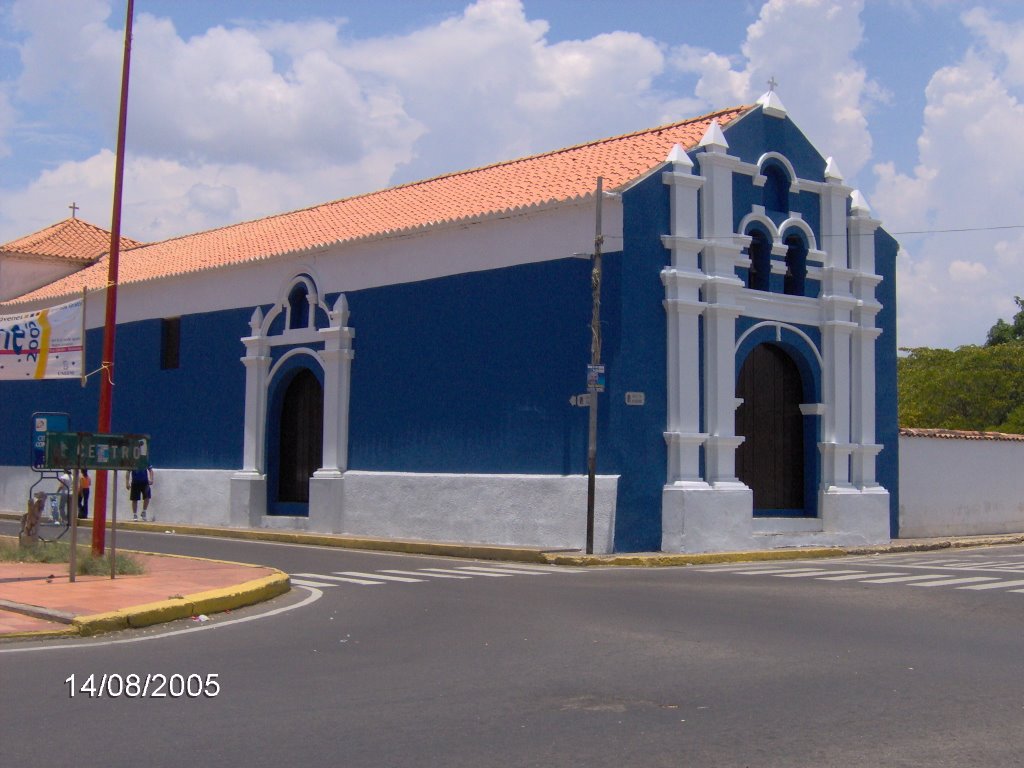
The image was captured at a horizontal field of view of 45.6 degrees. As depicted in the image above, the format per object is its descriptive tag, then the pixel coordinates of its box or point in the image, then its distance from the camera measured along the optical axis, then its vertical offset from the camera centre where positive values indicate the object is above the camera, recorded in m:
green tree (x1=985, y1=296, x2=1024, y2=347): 60.47 +7.12
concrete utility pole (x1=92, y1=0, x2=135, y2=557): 16.12 +1.93
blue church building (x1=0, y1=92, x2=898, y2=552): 21.14 +2.14
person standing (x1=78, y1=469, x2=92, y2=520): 27.81 -0.84
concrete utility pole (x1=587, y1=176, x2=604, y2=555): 20.11 +1.97
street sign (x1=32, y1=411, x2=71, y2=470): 28.56 +0.88
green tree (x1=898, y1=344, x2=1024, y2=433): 47.59 +3.31
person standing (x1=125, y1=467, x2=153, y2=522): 29.20 -0.56
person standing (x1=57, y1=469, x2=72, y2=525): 22.42 -0.82
